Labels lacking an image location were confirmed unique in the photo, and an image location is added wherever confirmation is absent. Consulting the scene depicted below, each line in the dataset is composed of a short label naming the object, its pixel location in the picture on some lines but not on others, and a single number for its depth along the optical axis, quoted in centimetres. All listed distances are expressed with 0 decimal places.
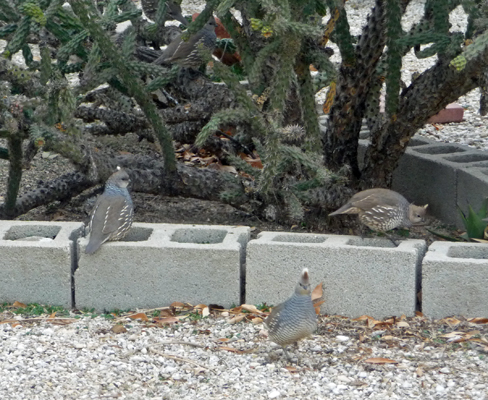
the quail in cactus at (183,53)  1343
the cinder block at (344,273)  912
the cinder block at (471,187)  1180
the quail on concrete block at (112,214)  952
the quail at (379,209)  979
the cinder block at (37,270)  952
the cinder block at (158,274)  945
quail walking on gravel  802
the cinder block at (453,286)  888
